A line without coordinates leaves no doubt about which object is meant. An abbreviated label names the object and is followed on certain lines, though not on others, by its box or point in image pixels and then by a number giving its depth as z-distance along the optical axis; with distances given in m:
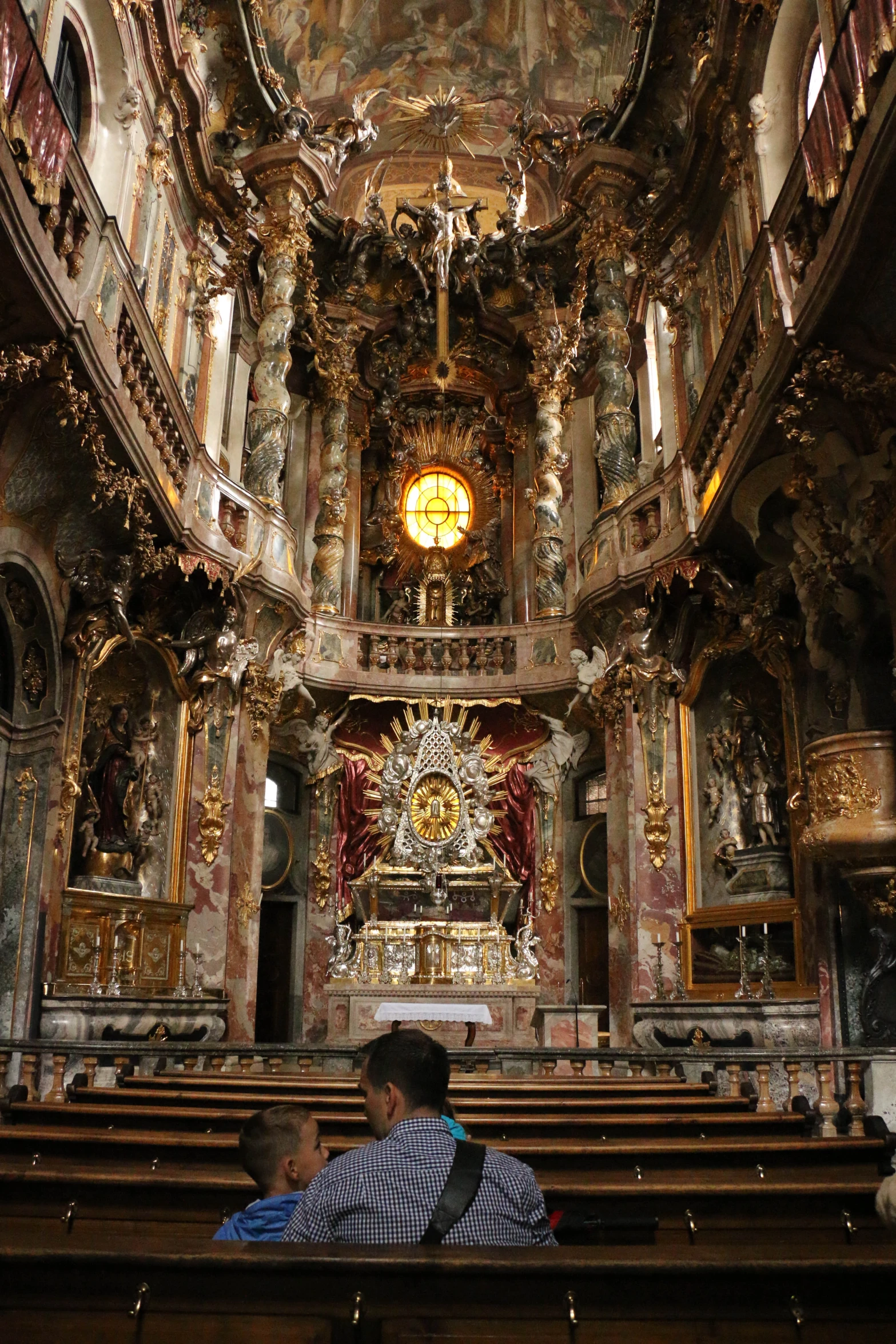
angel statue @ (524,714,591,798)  18.97
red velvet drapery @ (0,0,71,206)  8.05
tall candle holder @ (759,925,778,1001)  11.77
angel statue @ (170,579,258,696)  15.15
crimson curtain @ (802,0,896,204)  7.65
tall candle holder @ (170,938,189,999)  13.96
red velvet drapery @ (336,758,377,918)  19.09
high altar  16.16
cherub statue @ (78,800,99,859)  13.34
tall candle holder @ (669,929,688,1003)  14.04
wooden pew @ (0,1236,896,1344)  2.56
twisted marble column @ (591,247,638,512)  17.28
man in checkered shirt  2.82
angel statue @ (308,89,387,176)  19.11
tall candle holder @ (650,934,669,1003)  14.21
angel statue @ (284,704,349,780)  18.88
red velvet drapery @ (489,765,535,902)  19.17
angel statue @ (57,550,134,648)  12.18
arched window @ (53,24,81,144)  11.93
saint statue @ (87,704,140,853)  13.91
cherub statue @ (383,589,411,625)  21.56
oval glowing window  22.55
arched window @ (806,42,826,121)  11.49
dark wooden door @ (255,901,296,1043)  18.47
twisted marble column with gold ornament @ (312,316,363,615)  19.25
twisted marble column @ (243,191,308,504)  17.19
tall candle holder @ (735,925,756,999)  12.04
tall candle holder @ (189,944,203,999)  14.31
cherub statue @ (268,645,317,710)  16.73
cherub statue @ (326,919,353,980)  16.50
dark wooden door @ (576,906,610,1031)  18.48
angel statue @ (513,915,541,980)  16.56
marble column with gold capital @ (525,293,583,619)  19.06
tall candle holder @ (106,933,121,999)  12.38
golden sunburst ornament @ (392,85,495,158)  21.84
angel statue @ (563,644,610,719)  16.77
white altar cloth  10.94
